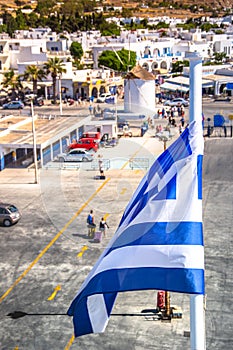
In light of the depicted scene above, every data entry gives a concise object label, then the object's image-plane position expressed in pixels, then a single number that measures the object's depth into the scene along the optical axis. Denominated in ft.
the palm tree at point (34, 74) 197.98
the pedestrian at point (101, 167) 104.62
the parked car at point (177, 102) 187.52
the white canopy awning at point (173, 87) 202.80
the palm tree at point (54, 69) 196.09
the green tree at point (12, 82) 199.95
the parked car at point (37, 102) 198.24
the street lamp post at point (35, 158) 101.76
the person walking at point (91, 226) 74.90
